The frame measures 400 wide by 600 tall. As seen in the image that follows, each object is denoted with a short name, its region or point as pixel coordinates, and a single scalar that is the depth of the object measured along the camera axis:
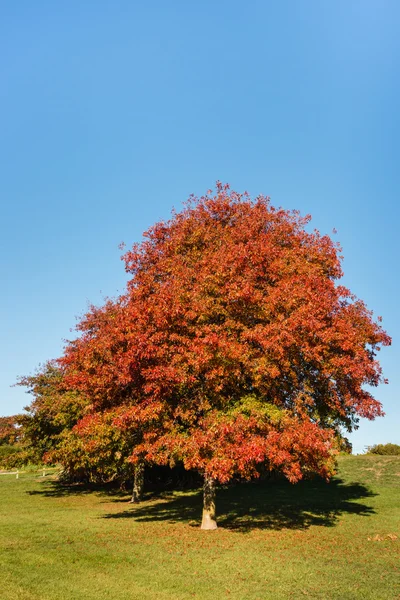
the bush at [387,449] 49.06
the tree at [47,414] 32.97
